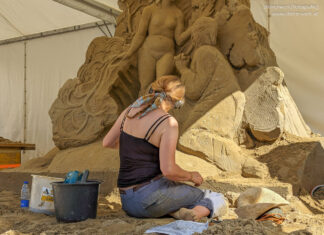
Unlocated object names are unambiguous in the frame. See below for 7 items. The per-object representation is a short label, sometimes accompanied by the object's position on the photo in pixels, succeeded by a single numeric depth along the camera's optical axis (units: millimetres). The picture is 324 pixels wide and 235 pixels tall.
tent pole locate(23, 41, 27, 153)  10539
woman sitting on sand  2820
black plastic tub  2969
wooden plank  6826
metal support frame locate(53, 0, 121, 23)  7840
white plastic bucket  3375
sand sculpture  4395
